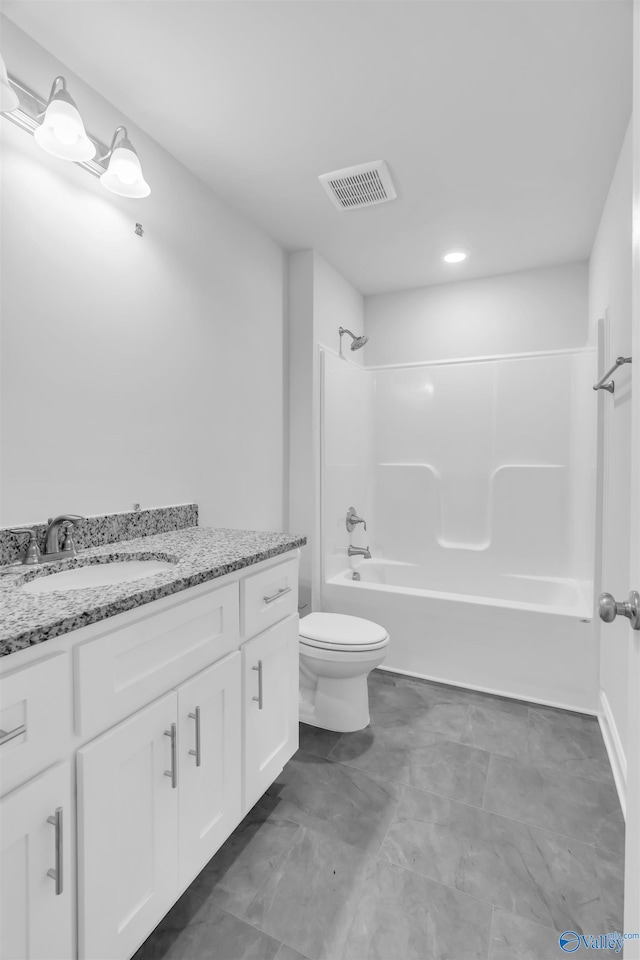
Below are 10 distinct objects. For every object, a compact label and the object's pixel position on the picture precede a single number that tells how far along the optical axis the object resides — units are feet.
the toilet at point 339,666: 6.56
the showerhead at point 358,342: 10.33
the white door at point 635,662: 2.49
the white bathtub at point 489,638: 7.54
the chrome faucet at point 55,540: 4.42
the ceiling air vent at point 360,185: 6.54
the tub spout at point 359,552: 10.22
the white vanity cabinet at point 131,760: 2.61
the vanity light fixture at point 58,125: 4.17
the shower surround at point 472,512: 7.90
